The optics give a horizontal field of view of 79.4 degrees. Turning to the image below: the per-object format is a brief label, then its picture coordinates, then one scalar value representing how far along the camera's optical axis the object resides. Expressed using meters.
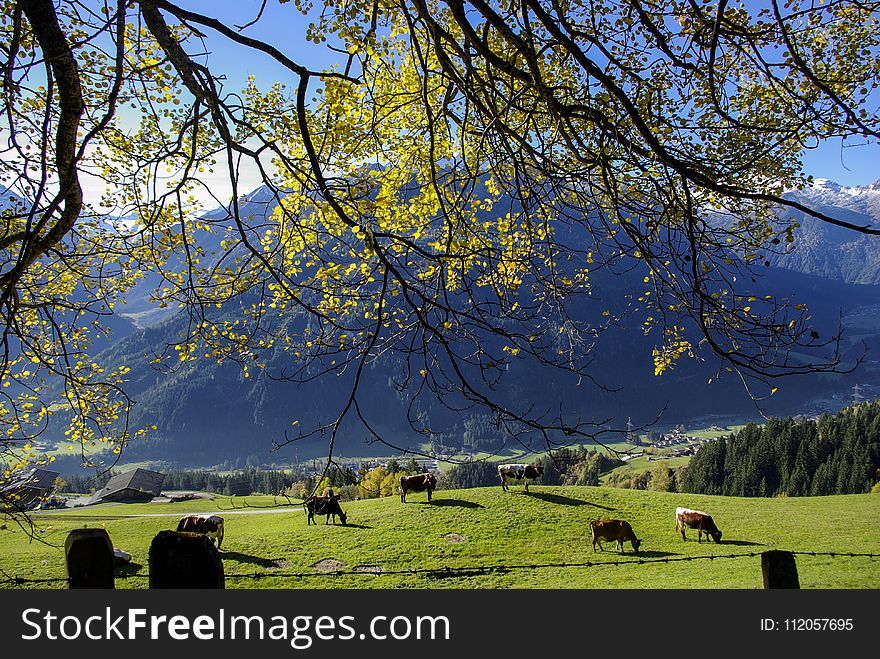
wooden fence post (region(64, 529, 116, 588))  3.21
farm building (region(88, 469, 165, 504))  69.94
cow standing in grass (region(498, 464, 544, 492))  25.97
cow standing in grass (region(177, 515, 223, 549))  18.28
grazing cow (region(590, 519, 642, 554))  17.11
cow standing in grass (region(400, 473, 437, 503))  25.39
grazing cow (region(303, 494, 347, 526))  20.85
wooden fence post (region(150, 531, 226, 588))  2.81
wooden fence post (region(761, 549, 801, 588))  4.57
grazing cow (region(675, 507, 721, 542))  18.53
